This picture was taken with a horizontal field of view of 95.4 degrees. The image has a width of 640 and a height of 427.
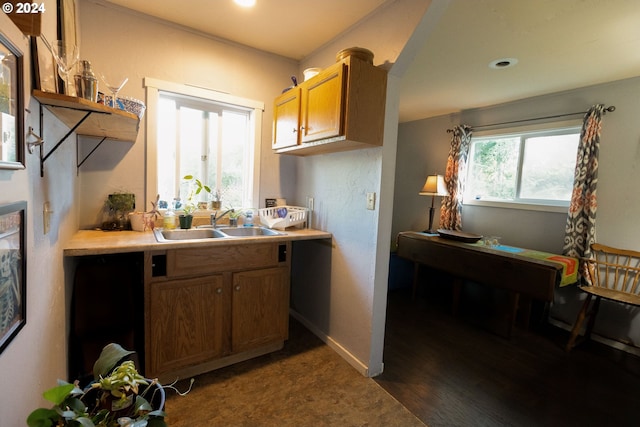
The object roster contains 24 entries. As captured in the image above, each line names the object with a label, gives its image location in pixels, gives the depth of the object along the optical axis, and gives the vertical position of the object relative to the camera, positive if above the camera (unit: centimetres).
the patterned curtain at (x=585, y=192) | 255 +13
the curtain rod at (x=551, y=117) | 251 +87
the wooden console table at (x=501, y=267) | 232 -58
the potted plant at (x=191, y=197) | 214 -8
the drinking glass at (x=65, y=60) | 109 +47
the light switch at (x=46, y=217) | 106 -14
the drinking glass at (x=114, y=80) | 196 +70
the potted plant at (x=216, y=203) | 244 -12
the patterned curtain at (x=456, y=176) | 351 +29
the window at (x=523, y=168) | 288 +39
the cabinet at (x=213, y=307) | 170 -76
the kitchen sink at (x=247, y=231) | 231 -33
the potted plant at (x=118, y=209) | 201 -18
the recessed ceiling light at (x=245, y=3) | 183 +119
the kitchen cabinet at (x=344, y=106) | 166 +53
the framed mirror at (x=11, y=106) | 67 +18
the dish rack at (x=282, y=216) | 235 -20
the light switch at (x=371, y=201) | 188 -3
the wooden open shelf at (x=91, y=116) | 97 +29
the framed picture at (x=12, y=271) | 70 -24
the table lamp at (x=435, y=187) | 352 +15
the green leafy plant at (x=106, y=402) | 60 -50
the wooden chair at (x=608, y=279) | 237 -61
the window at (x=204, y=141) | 221 +38
